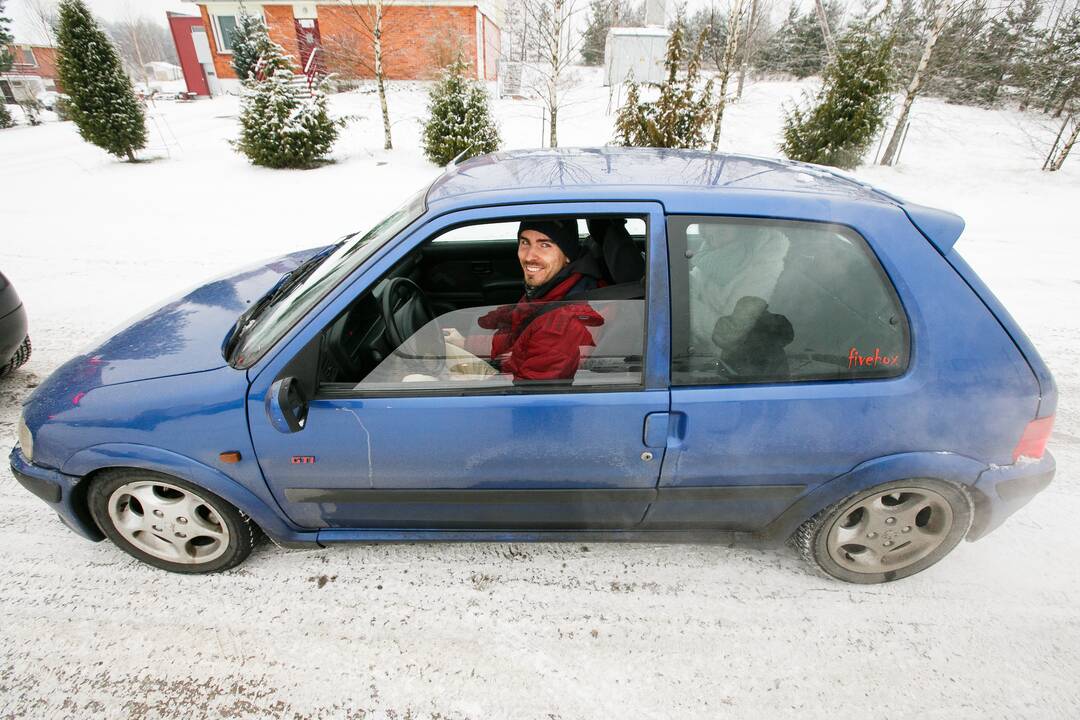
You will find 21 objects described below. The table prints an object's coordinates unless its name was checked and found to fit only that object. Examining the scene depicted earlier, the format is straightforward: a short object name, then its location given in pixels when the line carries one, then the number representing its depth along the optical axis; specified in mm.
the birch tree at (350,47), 21484
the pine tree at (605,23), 15058
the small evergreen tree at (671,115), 9070
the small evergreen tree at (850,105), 10406
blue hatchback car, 1851
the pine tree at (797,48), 28250
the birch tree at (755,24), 18411
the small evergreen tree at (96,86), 11250
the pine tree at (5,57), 21364
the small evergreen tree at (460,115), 10578
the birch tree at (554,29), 10922
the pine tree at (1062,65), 12977
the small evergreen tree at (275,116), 10820
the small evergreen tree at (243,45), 24703
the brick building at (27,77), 26772
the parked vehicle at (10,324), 3309
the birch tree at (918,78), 11828
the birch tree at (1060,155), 11984
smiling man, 1942
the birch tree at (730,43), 11031
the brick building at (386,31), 21952
